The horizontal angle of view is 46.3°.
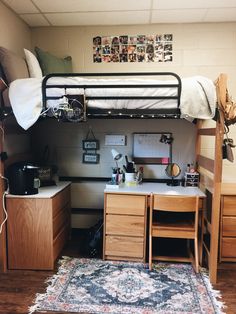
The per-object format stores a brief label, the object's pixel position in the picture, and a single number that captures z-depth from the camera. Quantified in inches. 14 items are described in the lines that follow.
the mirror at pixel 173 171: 116.9
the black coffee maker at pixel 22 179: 93.4
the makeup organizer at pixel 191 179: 113.2
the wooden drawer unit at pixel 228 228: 99.9
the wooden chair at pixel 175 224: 93.8
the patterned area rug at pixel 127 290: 76.8
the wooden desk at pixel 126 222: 100.8
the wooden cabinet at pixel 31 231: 94.0
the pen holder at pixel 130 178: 113.0
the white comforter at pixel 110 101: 80.8
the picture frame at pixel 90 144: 124.4
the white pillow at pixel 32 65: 102.8
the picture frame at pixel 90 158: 125.0
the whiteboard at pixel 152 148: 122.3
